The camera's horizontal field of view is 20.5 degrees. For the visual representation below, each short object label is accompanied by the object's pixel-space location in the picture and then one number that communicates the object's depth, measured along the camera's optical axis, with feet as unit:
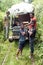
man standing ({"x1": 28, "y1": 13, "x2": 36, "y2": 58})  19.75
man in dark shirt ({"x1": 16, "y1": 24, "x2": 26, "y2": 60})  20.42
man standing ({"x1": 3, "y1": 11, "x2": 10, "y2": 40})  27.00
